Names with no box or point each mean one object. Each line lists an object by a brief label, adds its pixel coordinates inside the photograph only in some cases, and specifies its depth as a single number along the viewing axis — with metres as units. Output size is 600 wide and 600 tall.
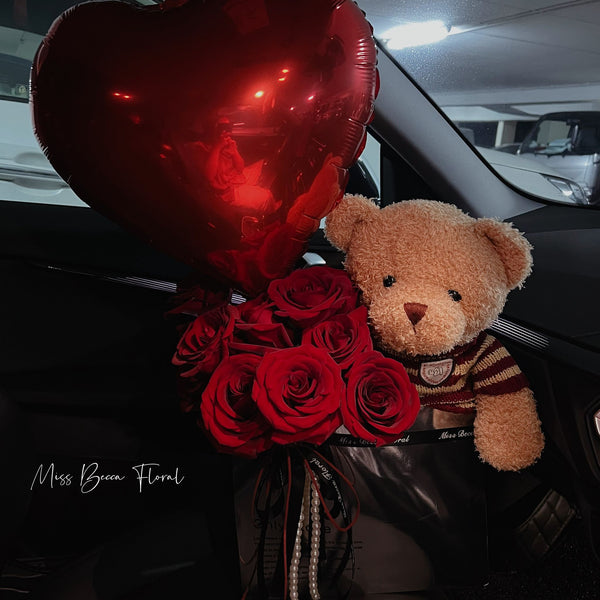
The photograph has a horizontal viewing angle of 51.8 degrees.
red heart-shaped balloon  0.68
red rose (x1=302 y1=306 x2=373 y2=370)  0.72
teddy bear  0.77
